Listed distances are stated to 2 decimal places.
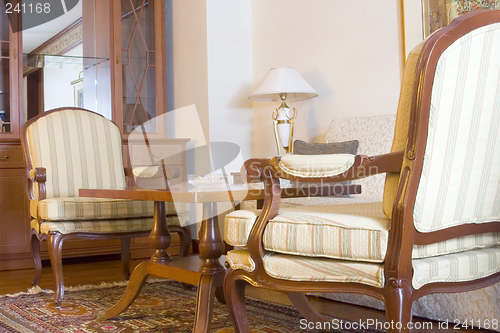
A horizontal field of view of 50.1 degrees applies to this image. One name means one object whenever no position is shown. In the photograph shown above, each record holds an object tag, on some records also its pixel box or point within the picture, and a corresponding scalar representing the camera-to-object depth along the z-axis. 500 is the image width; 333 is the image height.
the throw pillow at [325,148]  2.88
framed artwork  2.74
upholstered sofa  1.95
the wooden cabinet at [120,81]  3.86
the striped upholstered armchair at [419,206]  1.24
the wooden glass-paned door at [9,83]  3.87
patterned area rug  2.04
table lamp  3.51
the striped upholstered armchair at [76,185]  2.60
